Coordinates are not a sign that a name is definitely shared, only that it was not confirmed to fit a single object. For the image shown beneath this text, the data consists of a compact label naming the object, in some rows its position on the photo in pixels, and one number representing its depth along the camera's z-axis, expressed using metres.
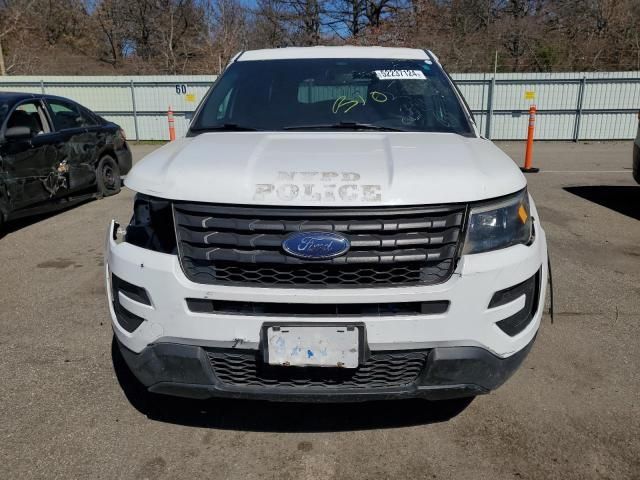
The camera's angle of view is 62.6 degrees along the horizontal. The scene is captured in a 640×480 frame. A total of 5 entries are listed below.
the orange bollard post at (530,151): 10.38
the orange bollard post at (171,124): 11.62
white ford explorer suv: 2.06
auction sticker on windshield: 3.47
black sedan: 5.80
